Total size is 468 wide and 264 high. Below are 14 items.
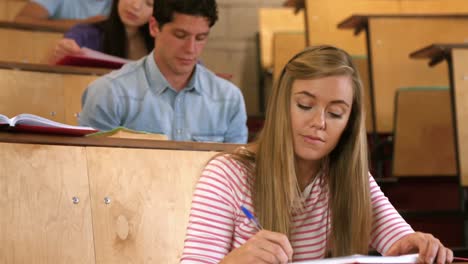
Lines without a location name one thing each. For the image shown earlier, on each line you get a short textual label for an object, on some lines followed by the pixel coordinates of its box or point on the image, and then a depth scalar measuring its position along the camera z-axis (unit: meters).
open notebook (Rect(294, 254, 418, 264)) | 1.45
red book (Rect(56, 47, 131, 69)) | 3.88
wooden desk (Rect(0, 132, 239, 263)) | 2.45
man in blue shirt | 3.59
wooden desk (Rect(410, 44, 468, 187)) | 4.42
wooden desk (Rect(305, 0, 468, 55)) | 5.91
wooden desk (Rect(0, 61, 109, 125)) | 3.68
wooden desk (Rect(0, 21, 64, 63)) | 4.68
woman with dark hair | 4.19
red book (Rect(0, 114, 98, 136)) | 2.47
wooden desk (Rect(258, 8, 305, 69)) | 6.80
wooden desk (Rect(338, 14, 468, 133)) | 5.20
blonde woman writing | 1.96
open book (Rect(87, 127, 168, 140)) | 2.77
